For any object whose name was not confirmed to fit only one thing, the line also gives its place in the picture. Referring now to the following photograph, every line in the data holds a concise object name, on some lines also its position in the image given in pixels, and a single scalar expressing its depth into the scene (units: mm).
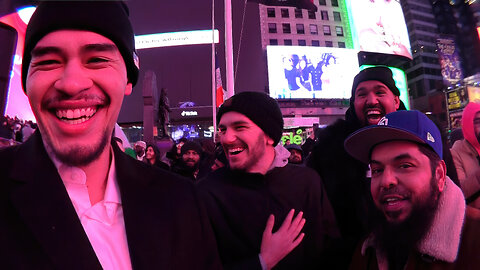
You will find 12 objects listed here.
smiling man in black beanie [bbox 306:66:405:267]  2643
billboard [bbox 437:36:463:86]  30594
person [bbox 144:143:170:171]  6645
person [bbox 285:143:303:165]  6566
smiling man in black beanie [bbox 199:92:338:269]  2113
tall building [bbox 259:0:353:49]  46062
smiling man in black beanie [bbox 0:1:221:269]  1029
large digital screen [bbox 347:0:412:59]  30859
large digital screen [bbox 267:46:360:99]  33469
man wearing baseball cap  1403
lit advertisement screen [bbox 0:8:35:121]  8148
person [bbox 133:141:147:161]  7836
